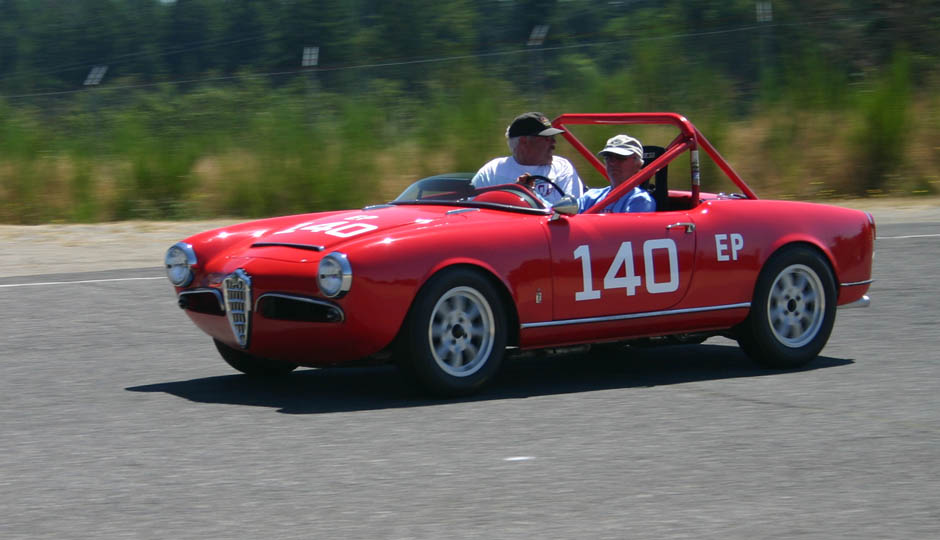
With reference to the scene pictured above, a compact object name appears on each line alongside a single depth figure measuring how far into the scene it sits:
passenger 14.66
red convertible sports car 12.46
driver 15.52
